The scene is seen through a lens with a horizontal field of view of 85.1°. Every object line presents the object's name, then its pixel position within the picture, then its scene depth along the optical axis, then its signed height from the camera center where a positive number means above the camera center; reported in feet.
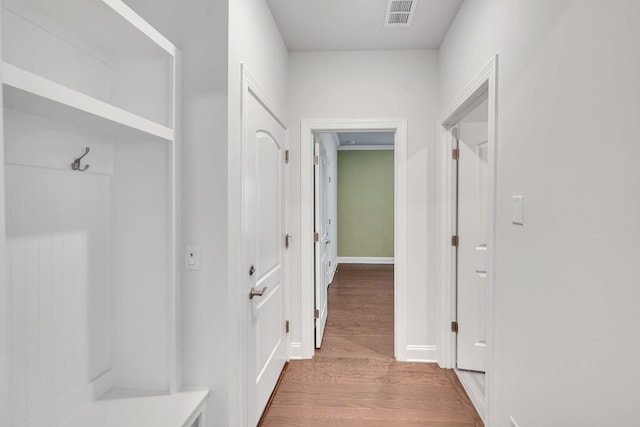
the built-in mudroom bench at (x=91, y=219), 3.38 -0.15
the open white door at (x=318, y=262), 9.72 -1.60
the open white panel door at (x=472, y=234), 8.07 -0.65
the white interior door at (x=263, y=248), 5.94 -0.84
